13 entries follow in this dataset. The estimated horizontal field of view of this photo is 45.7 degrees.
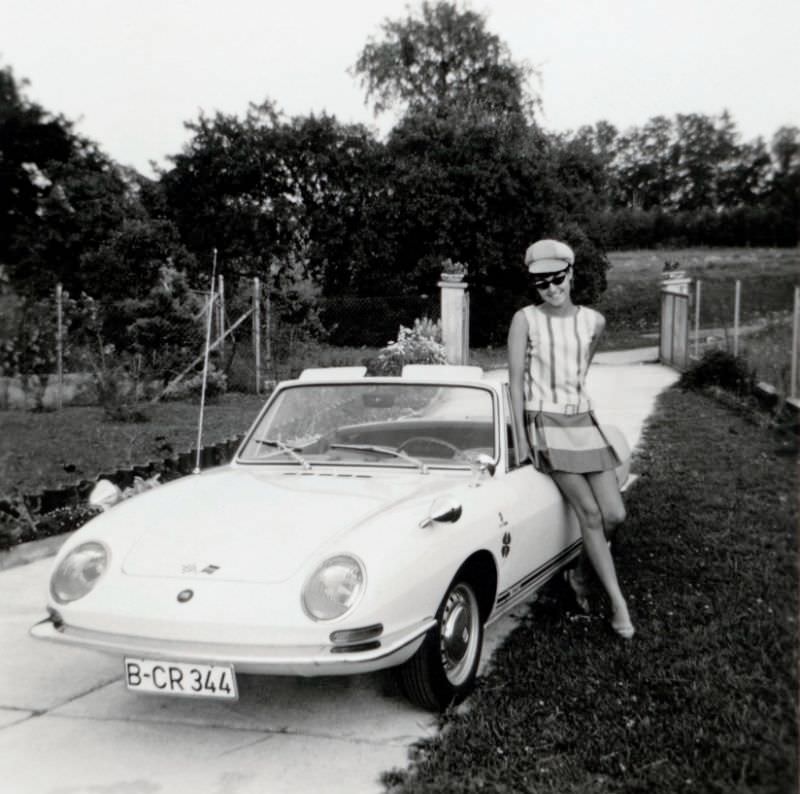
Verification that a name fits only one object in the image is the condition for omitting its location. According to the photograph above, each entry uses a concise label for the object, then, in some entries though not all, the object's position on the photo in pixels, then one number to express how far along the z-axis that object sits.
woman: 4.21
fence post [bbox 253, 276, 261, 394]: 13.81
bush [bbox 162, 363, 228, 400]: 12.80
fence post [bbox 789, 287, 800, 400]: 10.63
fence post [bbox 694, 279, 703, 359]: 16.75
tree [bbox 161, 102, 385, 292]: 21.69
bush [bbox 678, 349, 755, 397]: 13.02
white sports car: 3.09
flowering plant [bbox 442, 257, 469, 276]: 17.31
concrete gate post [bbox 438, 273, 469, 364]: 17.08
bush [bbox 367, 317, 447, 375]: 13.40
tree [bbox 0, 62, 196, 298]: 15.88
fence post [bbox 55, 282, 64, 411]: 11.41
